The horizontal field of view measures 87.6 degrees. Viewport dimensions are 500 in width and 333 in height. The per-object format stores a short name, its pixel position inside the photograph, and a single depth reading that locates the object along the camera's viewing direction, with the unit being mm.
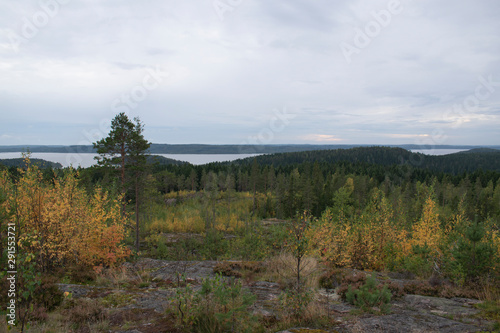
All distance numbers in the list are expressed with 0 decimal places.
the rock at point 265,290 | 8797
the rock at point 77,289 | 8917
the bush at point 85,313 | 6631
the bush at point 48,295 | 7320
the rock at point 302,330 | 5695
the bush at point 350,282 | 8898
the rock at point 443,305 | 7101
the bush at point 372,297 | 7079
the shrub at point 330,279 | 10142
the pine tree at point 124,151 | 22984
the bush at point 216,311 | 5805
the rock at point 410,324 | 5953
